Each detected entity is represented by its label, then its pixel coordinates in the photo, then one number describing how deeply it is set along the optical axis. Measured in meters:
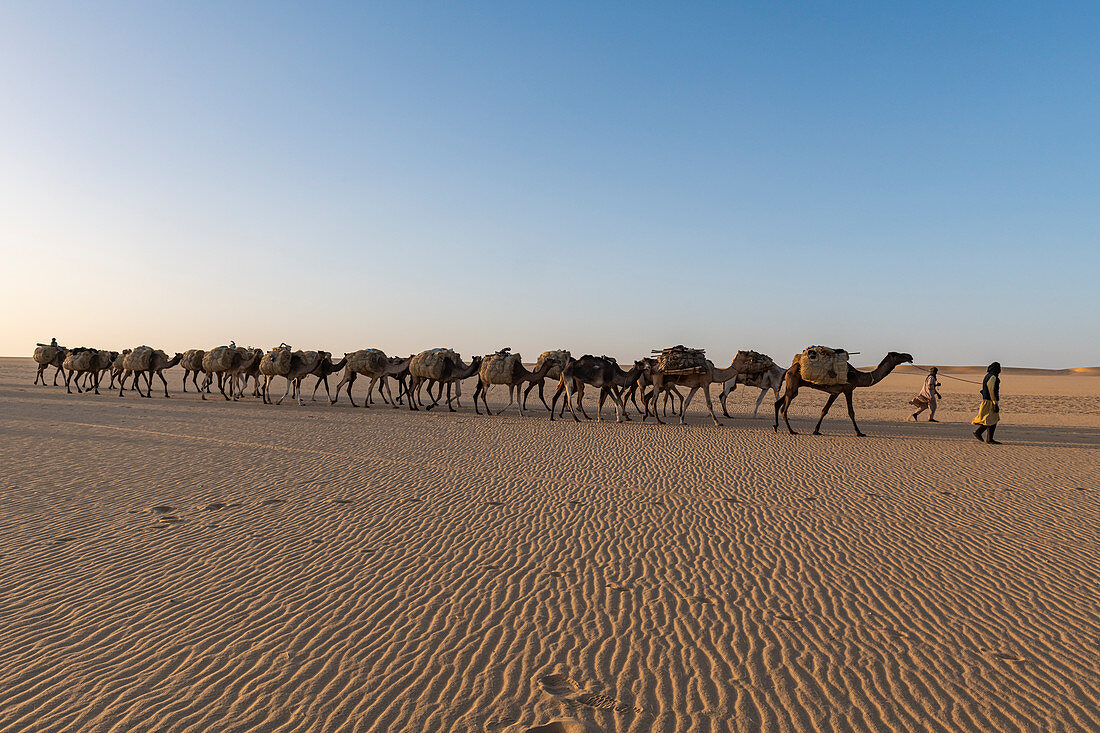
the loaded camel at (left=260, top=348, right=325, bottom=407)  26.11
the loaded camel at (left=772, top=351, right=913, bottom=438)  16.52
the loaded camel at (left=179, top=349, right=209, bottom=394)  32.38
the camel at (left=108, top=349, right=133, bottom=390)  32.29
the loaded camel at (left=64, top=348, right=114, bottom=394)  32.94
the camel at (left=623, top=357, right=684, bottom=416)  20.81
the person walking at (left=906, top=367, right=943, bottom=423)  21.17
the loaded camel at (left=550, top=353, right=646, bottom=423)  20.23
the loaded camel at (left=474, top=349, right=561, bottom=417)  22.19
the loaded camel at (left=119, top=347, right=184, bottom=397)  31.11
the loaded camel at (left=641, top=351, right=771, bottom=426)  19.73
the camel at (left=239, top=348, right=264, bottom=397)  28.48
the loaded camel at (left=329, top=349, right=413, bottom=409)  25.75
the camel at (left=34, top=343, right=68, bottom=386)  36.25
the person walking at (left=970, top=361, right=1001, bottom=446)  14.93
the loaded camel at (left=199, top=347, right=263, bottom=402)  28.44
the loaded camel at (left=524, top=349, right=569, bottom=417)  21.78
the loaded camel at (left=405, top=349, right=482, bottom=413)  23.98
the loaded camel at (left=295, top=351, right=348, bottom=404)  27.11
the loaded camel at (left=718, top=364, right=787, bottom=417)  22.22
